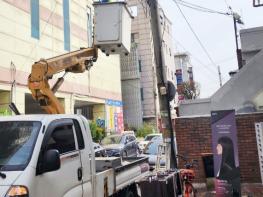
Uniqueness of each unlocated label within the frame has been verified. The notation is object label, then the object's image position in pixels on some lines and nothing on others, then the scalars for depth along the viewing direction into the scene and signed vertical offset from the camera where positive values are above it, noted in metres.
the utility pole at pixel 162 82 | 10.88 +1.52
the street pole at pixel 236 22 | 21.16 +7.81
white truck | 5.17 -0.17
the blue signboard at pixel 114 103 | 40.35 +3.89
